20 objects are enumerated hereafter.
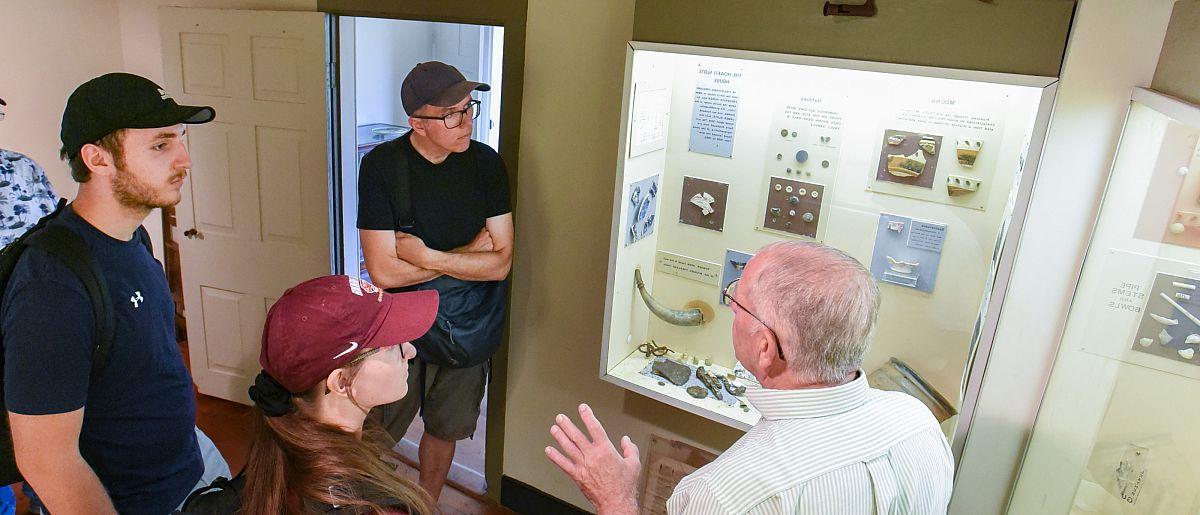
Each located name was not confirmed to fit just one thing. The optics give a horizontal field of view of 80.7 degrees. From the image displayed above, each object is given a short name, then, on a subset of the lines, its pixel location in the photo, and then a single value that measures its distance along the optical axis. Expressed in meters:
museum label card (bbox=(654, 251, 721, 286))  2.83
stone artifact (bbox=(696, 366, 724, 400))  2.75
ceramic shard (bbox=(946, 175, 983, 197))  2.24
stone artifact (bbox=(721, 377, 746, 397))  2.75
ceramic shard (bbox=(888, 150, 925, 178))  2.32
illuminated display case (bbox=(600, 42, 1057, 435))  2.18
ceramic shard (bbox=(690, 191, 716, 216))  2.76
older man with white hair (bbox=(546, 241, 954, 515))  1.51
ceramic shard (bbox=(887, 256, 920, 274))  2.42
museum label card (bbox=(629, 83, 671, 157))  2.54
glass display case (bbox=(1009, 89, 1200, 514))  1.48
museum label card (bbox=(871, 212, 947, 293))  2.36
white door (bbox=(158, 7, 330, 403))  3.61
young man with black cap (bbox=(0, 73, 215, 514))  1.73
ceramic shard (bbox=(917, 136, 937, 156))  2.28
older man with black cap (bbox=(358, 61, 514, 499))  2.88
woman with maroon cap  1.41
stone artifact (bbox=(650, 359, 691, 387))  2.82
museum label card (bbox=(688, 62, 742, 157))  2.57
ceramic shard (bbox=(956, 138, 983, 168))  2.21
